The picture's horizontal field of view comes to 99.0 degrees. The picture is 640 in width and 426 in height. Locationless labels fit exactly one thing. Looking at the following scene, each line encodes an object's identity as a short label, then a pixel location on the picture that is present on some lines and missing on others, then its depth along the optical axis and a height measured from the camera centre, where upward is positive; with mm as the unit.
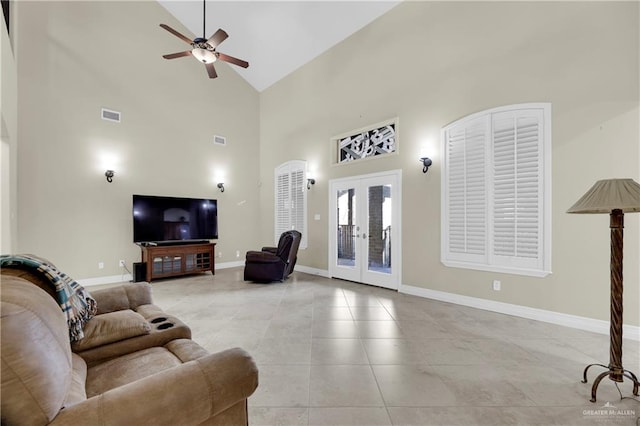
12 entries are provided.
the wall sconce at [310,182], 6343 +685
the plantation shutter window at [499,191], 3436 +274
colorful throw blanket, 1272 -441
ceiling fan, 3701 +2334
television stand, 5445 -1007
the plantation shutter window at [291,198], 6621 +334
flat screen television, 5546 -160
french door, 4914 -350
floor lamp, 1906 -197
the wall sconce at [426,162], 4414 +792
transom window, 5055 +1374
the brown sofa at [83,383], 815 -653
